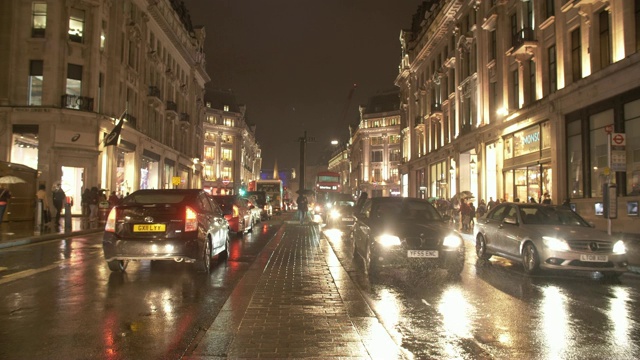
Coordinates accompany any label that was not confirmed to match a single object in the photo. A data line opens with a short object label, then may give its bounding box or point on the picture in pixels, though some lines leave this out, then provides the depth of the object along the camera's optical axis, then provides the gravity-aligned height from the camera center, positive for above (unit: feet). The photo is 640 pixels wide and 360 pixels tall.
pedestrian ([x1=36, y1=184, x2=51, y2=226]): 63.77 -0.47
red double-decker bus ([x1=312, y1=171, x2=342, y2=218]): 178.50 +7.74
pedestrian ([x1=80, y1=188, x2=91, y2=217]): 83.46 +1.22
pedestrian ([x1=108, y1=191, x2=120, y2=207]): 80.16 +0.63
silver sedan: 32.27 -2.41
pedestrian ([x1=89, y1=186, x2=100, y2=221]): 82.43 +0.54
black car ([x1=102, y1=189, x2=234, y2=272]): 30.31 -1.78
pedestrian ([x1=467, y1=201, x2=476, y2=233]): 83.10 -1.43
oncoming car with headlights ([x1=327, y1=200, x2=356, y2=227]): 81.05 -1.62
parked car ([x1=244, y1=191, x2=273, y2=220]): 119.10 +0.29
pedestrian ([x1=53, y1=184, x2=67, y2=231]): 73.15 +0.89
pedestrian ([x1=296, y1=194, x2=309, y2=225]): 106.11 -0.34
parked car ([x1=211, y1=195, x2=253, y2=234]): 61.21 -0.95
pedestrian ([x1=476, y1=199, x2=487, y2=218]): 94.12 -0.68
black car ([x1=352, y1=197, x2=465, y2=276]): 31.04 -2.55
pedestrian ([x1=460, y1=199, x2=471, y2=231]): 82.74 -1.36
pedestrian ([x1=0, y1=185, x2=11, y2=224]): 57.41 +0.44
